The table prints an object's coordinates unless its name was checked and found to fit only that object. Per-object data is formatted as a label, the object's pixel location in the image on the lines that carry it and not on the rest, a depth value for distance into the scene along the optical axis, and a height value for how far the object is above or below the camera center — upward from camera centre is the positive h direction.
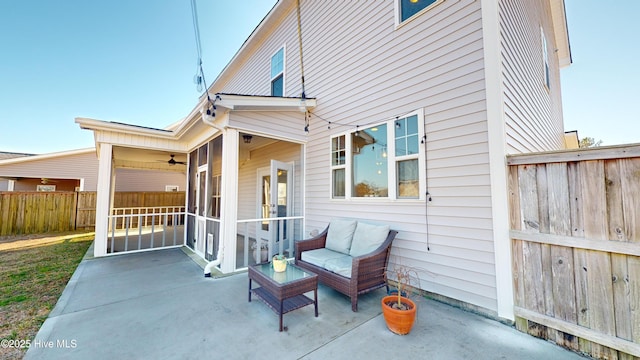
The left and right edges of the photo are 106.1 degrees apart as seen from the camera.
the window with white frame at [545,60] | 5.91 +3.31
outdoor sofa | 3.21 -0.99
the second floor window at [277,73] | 7.04 +3.60
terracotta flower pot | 2.53 -1.34
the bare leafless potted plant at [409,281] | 3.60 -1.35
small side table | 2.70 -1.09
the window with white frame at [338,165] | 4.89 +0.58
